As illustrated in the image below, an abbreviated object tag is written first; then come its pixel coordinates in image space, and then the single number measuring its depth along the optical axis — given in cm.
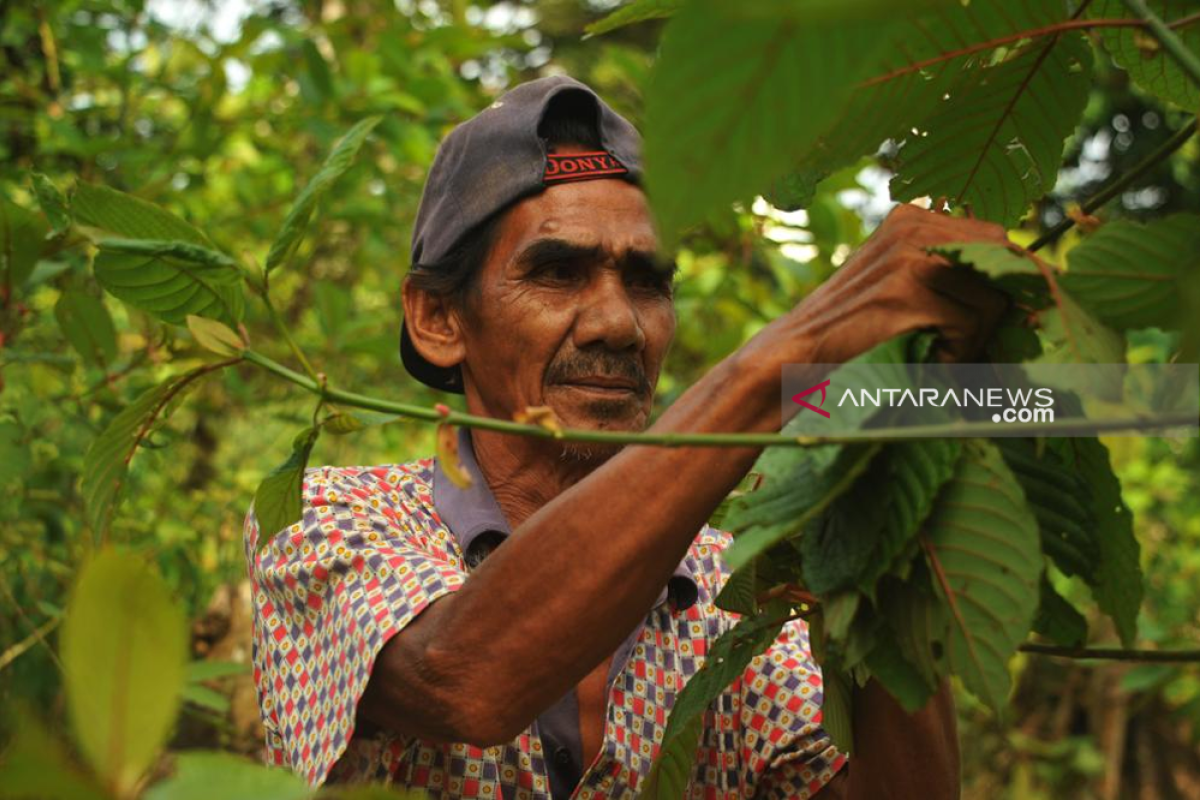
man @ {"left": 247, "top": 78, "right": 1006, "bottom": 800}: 103
